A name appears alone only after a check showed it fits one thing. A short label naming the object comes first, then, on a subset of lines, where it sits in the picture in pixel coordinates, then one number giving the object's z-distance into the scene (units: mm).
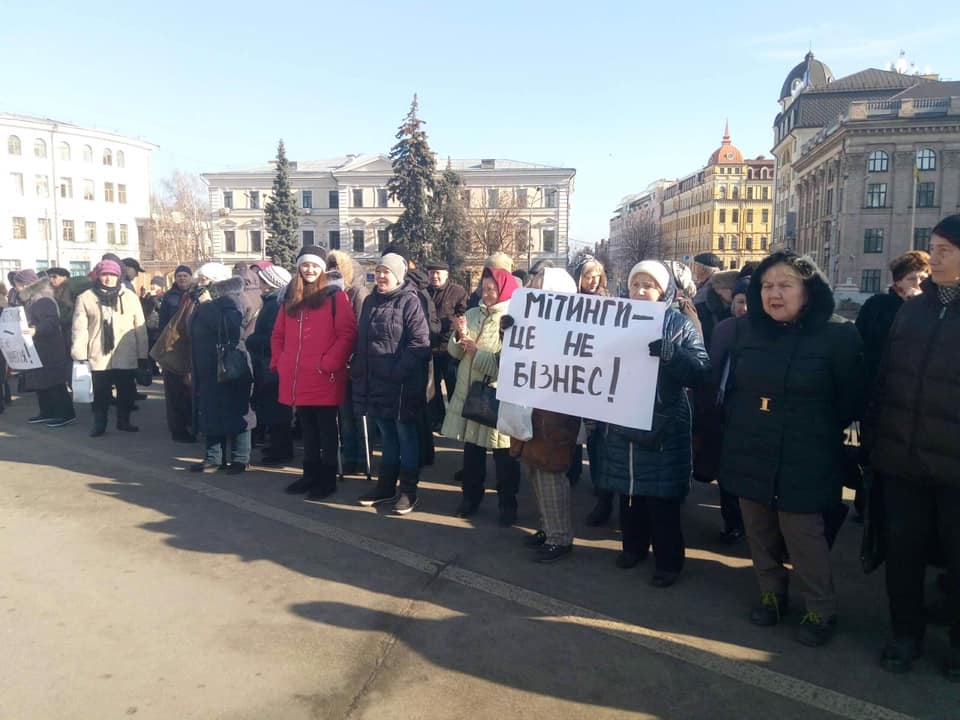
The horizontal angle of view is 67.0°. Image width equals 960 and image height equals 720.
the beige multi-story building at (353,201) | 83000
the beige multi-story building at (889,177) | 60500
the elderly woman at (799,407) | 3795
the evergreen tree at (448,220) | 54250
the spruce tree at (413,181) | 53844
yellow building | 116688
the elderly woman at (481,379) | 5520
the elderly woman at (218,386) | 7102
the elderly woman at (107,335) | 8852
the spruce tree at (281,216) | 69500
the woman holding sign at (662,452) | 4453
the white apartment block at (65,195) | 69312
